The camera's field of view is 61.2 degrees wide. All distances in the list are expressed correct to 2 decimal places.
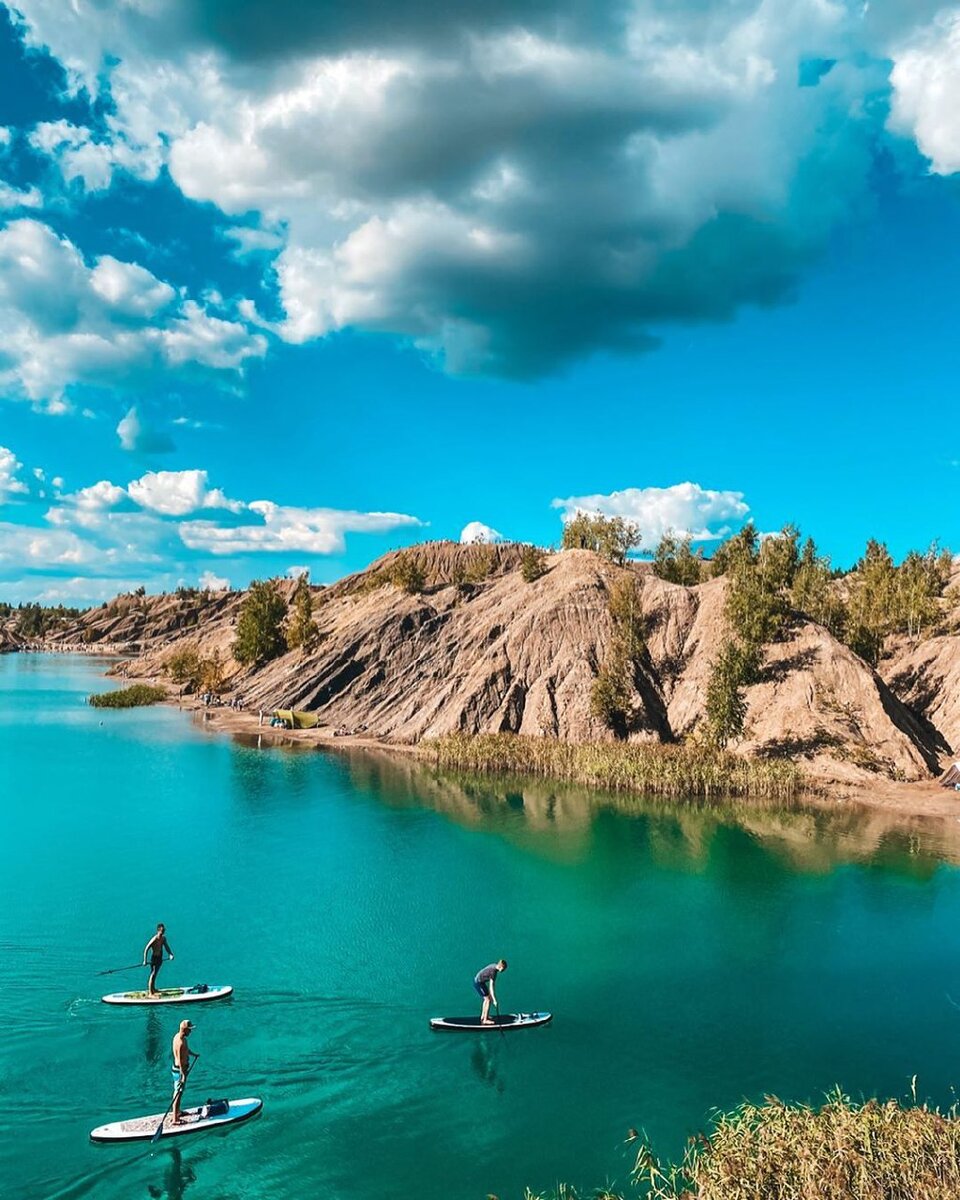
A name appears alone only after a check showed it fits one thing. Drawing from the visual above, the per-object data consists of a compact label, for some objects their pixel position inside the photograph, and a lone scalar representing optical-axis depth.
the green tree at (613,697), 71.19
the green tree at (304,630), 111.88
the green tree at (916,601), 89.19
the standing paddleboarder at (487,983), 24.30
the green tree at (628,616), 77.88
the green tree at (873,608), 85.81
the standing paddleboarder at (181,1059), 19.44
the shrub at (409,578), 113.25
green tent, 91.69
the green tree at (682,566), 116.19
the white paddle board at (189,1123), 18.59
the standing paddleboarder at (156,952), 25.73
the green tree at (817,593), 92.62
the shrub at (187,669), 133.00
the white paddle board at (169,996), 25.00
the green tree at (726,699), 64.19
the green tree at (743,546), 82.29
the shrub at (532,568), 96.88
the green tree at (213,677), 121.56
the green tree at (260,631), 120.88
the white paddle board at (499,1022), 23.78
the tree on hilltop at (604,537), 109.69
